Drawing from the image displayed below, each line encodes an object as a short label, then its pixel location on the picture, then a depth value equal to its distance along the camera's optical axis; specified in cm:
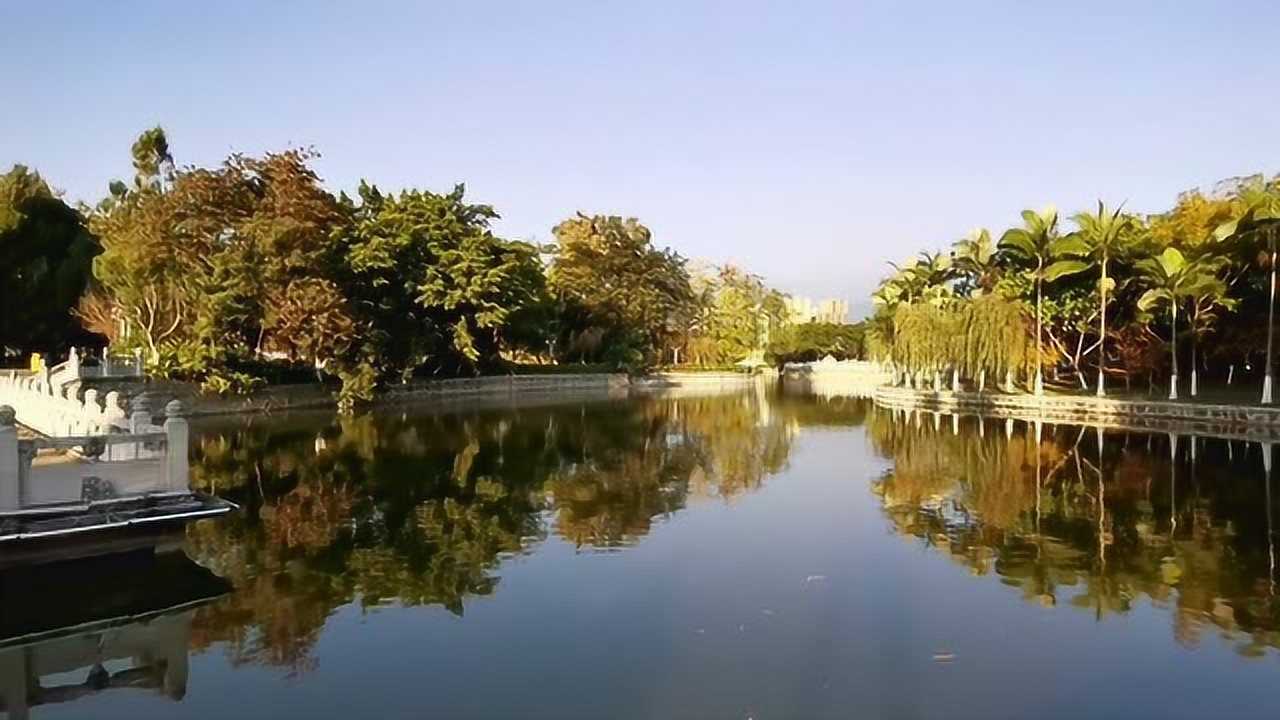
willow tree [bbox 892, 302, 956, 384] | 3811
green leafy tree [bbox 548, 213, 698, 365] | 6225
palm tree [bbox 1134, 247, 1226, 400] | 3173
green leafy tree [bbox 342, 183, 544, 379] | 4211
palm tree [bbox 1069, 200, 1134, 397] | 3515
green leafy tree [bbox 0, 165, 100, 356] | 4088
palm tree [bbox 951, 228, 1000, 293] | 4209
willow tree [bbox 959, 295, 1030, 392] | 3612
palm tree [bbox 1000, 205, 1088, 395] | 3600
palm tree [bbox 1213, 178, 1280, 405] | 2888
